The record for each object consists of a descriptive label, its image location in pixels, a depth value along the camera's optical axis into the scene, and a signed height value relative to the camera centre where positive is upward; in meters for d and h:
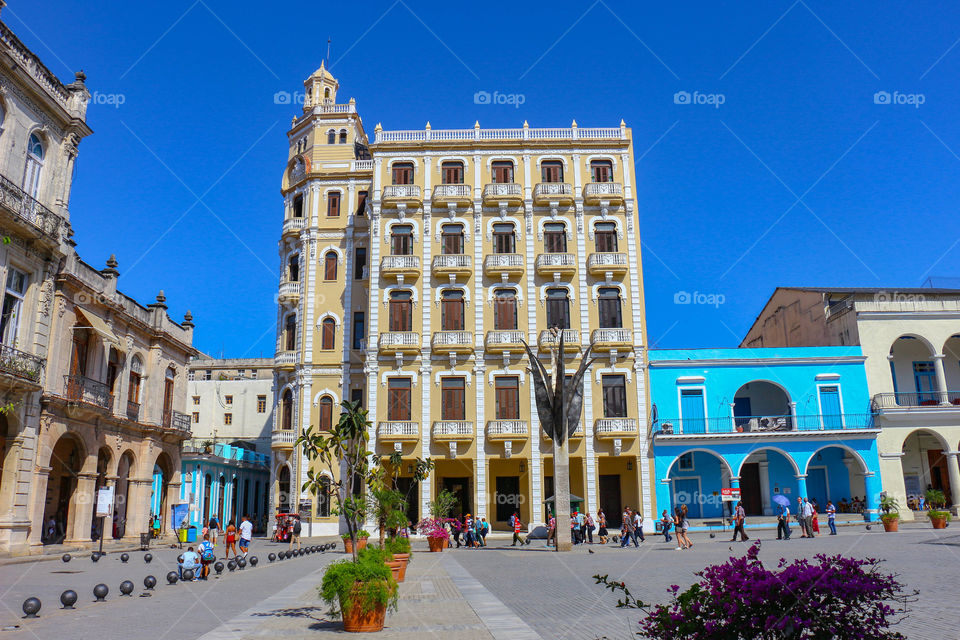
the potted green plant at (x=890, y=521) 30.80 -1.62
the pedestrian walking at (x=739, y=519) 28.39 -1.33
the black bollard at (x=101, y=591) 15.02 -1.97
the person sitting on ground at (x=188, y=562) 18.73 -1.75
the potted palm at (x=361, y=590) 11.36 -1.55
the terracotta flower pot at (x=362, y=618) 11.36 -1.98
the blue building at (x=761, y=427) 39.31 +3.05
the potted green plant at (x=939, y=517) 31.25 -1.51
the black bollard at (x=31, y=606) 12.70 -1.91
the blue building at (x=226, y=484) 44.71 +0.52
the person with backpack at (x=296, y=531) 31.35 -1.69
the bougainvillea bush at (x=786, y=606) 5.13 -0.87
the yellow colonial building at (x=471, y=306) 40.03 +10.39
